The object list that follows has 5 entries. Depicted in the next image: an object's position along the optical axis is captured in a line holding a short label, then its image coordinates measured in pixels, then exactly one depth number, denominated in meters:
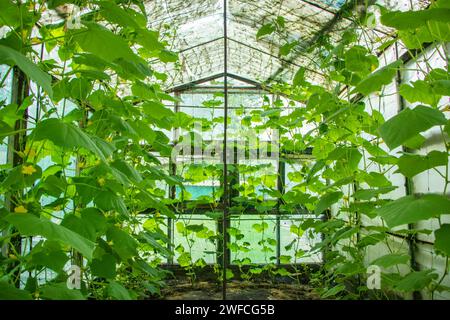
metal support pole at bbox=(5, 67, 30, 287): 1.64
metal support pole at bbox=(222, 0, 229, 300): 1.34
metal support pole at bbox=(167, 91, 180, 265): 3.61
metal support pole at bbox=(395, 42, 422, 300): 2.25
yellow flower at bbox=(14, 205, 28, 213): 1.02
